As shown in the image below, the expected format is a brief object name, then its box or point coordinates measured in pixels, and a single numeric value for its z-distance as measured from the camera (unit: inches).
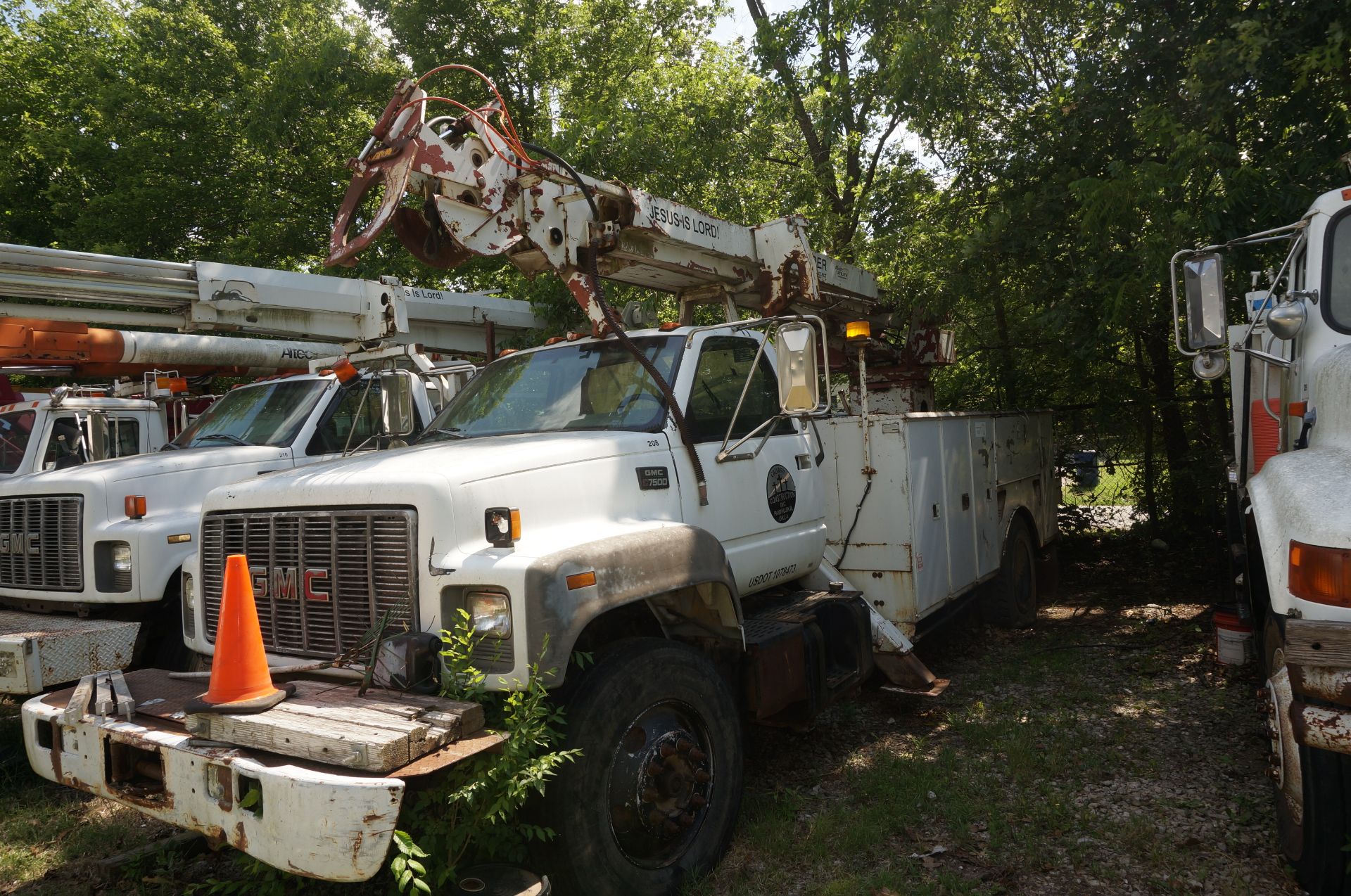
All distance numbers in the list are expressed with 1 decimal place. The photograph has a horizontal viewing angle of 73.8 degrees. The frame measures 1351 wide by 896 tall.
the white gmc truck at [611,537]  123.0
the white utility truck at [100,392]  313.7
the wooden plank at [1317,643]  103.9
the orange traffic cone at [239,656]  119.3
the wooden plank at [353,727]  103.9
